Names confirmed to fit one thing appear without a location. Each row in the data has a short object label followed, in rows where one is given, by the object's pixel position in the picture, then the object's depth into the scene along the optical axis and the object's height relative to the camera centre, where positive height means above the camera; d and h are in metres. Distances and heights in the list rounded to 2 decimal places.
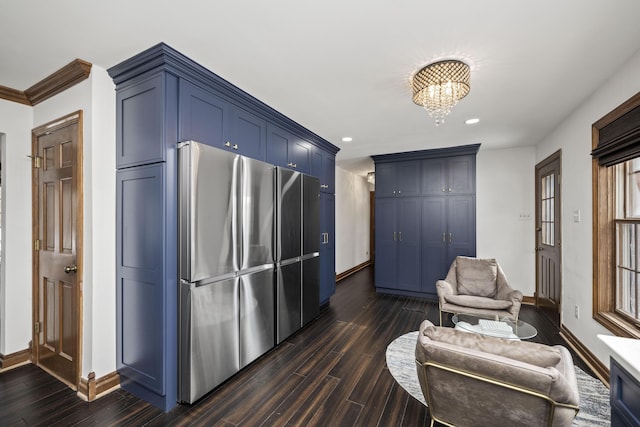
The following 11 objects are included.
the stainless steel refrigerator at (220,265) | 1.98 -0.42
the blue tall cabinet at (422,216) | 4.61 -0.07
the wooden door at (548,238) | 3.60 -0.38
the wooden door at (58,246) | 2.18 -0.28
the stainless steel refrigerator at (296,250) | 2.88 -0.44
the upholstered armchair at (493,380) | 1.24 -0.82
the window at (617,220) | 2.12 -0.08
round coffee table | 2.41 -1.12
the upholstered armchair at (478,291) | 3.06 -1.00
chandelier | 2.05 +1.00
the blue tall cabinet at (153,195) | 1.97 +0.14
